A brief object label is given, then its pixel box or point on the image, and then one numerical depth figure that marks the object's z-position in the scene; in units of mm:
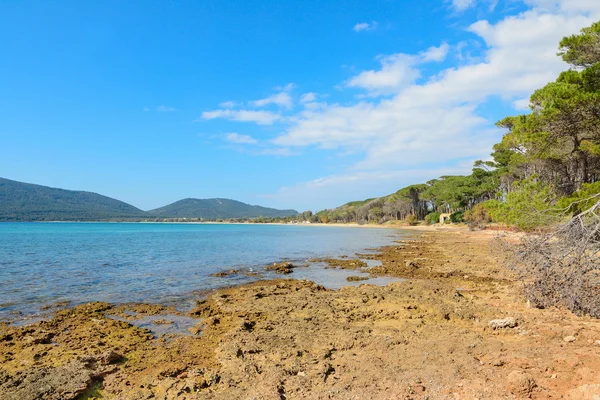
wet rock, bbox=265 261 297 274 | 18478
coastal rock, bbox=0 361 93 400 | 5090
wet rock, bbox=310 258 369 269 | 19984
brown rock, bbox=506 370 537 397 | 4719
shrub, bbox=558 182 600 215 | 11937
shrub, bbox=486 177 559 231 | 10905
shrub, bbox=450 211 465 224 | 74625
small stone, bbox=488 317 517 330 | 7500
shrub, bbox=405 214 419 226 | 93906
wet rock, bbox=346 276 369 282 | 15437
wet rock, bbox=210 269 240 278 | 17464
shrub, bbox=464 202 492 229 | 56406
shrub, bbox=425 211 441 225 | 87262
